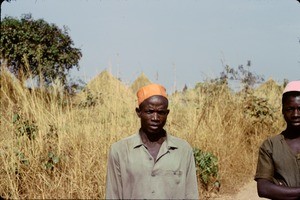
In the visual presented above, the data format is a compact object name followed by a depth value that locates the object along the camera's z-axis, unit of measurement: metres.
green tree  11.81
